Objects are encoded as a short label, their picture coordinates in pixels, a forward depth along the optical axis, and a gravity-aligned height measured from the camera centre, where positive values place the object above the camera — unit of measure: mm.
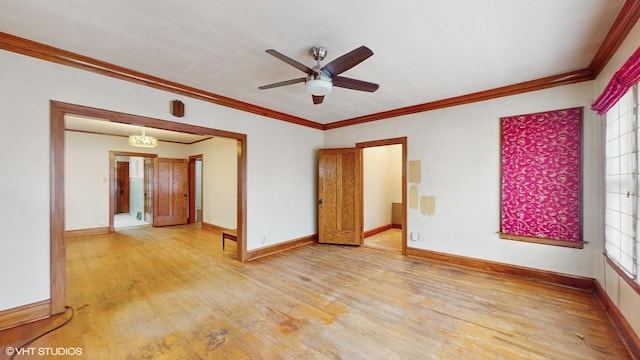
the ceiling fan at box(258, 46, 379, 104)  2035 +993
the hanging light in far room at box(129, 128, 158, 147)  5359 +847
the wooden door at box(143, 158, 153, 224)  7277 -358
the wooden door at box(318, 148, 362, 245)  5062 -382
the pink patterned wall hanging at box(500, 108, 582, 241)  3002 +43
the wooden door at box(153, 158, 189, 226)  7152 -386
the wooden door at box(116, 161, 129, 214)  10133 -355
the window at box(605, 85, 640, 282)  1962 -51
